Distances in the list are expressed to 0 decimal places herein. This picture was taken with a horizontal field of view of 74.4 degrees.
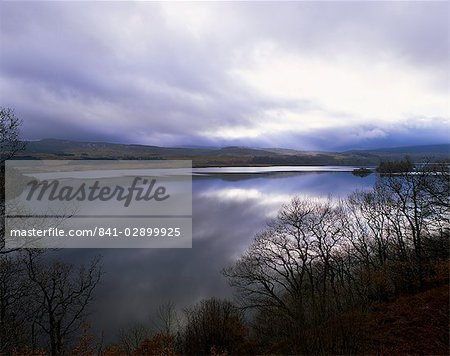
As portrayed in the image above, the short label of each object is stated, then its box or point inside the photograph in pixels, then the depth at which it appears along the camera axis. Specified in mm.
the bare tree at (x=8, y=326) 11078
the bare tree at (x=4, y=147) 11156
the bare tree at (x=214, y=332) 13383
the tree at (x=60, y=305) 13923
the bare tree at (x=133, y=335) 14811
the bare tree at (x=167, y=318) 15869
